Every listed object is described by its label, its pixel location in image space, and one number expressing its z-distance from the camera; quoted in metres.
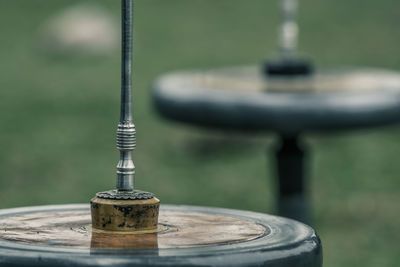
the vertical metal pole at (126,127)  3.10
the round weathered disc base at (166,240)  2.55
